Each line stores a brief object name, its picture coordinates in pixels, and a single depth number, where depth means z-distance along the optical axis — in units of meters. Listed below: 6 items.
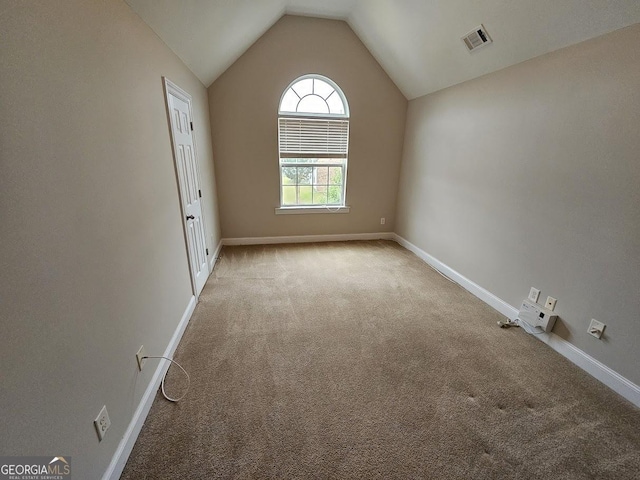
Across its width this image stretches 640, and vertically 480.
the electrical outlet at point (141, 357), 1.53
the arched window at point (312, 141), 3.96
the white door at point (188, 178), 2.29
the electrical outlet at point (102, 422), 1.15
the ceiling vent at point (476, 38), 2.35
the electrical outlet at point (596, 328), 1.84
